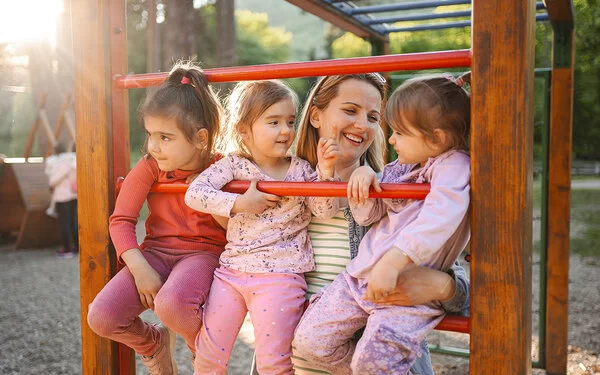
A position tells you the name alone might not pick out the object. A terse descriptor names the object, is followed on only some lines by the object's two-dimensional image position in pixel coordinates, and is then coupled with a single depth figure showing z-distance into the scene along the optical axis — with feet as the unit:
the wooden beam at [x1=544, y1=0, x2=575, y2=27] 8.91
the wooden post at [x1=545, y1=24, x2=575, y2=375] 10.06
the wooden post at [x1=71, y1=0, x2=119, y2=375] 5.86
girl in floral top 5.34
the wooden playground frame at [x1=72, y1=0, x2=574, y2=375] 4.24
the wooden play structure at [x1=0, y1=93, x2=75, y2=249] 23.17
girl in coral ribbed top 5.57
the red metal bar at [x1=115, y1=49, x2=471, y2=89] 4.46
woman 5.77
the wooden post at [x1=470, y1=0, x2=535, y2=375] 4.22
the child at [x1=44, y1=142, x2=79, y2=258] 21.63
